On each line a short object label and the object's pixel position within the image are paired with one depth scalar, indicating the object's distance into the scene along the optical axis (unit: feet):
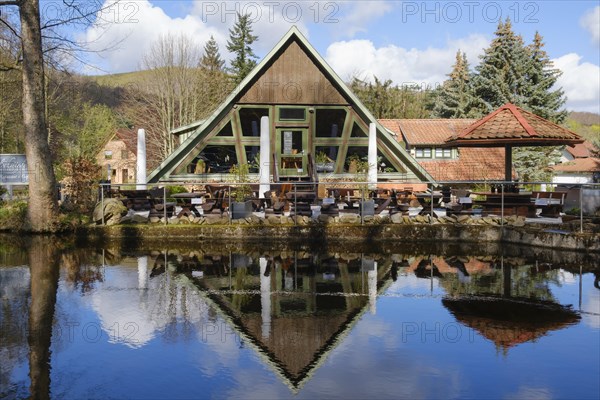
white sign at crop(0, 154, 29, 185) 61.52
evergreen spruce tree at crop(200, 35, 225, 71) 206.39
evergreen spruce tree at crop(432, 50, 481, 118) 133.69
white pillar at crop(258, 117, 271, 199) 70.95
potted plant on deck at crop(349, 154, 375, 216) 73.51
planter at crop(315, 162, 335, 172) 79.05
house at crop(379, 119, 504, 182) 101.14
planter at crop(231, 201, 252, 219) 49.73
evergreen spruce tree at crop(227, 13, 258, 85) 190.80
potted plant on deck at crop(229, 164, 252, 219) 49.80
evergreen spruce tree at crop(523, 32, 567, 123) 120.67
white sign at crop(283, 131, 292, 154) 81.38
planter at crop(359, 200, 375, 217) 50.11
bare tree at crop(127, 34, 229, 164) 135.74
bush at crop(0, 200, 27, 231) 53.36
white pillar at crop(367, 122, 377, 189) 72.33
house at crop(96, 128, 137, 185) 189.06
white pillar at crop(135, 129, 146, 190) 69.73
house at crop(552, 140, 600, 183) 184.23
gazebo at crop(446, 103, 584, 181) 50.70
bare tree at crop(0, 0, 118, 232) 50.31
